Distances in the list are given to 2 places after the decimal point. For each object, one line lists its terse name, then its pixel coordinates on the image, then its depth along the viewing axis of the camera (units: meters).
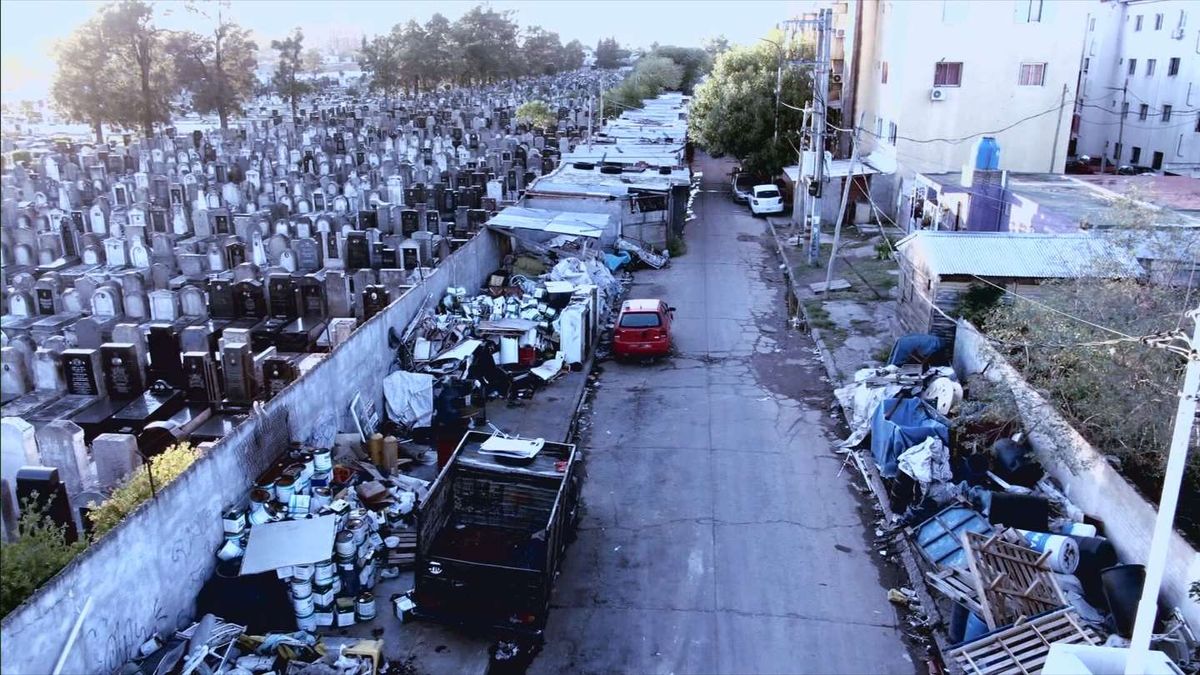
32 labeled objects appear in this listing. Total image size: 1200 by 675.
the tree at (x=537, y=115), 52.81
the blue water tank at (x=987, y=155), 23.81
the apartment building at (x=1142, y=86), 33.28
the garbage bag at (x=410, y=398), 13.88
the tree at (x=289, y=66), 64.44
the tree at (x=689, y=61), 99.23
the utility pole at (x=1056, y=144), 28.33
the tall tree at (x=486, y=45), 80.81
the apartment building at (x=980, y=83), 28.06
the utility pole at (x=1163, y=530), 6.15
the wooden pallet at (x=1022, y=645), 8.00
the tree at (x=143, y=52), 44.09
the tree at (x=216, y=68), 50.47
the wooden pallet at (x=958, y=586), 8.83
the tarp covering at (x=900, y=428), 11.95
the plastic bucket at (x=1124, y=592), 8.41
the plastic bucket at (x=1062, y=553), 9.39
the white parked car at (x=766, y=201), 32.88
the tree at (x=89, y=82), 43.25
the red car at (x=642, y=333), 17.27
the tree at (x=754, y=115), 35.00
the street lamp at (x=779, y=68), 33.34
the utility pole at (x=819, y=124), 24.03
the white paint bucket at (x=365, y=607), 9.17
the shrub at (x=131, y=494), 8.11
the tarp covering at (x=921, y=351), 15.02
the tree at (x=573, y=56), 118.88
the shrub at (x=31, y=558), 6.71
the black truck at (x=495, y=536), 8.70
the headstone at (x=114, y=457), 9.38
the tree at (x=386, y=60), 75.00
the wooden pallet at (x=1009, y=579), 8.58
